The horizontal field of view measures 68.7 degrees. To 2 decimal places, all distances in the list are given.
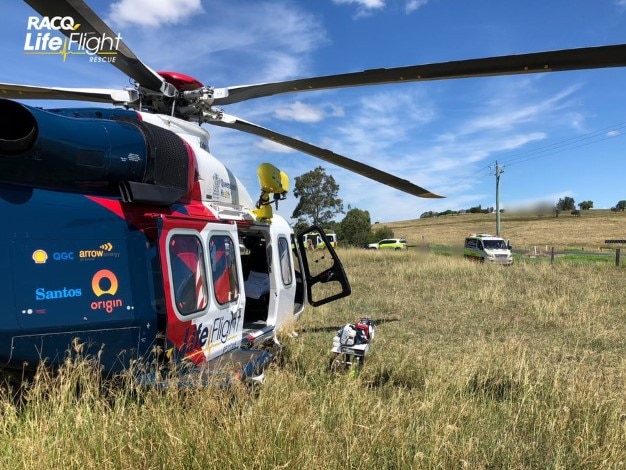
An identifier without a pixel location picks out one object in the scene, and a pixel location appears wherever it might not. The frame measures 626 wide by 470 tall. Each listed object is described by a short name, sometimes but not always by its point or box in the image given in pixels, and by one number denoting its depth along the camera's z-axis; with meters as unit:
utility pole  43.80
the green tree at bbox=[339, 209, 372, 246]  50.75
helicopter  2.99
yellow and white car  46.69
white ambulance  25.09
